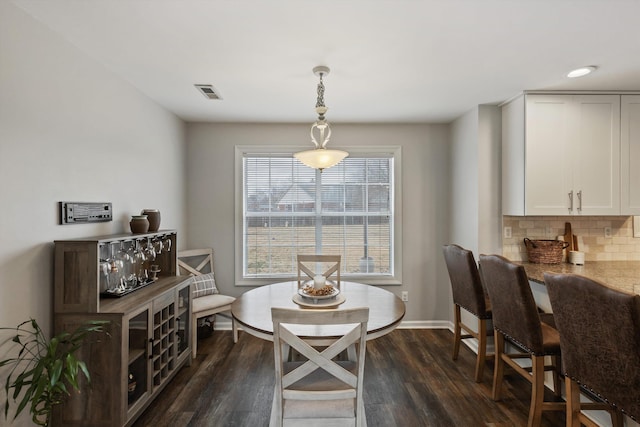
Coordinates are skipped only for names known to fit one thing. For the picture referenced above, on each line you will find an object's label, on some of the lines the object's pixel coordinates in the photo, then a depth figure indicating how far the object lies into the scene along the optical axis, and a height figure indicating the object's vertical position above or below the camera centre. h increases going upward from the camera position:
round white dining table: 1.74 -0.64
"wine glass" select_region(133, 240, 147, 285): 2.46 -0.42
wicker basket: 2.90 -0.35
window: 3.85 -0.01
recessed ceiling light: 2.34 +1.07
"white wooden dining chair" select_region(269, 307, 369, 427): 1.40 -0.81
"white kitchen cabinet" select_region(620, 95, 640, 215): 2.82 +0.52
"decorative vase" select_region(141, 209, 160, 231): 2.64 -0.04
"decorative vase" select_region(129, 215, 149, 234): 2.41 -0.08
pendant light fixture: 2.30 +0.44
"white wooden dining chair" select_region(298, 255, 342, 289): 3.04 -0.47
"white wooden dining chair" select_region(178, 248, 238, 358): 3.04 -0.83
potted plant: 1.46 -0.75
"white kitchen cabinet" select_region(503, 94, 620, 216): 2.82 +0.53
